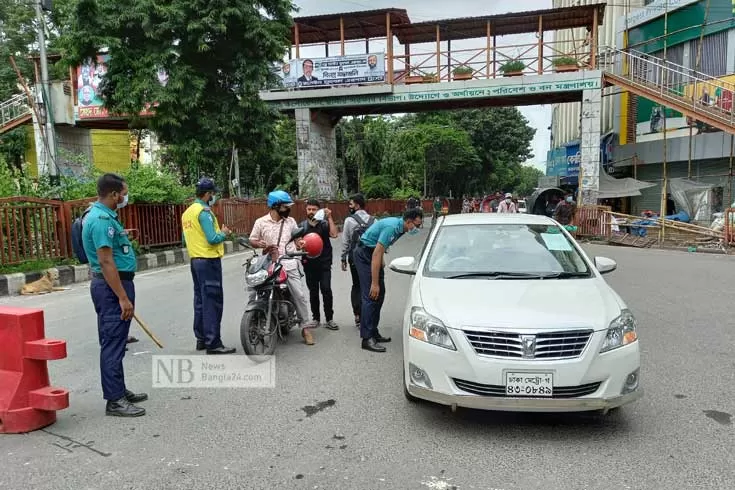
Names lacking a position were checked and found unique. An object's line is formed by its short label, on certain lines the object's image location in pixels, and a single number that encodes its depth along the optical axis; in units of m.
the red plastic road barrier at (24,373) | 3.62
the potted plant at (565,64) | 21.22
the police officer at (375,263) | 5.29
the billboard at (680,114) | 18.28
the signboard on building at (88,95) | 25.06
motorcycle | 5.14
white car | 3.30
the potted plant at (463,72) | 21.81
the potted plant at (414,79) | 22.20
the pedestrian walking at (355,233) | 6.36
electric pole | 13.61
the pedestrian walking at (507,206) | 16.89
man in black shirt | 6.45
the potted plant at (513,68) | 21.38
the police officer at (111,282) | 3.73
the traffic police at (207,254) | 5.18
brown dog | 9.34
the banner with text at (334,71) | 22.17
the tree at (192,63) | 16.70
